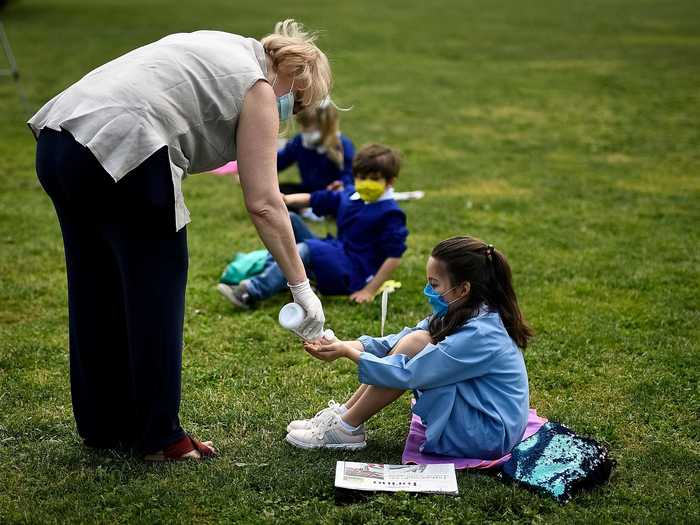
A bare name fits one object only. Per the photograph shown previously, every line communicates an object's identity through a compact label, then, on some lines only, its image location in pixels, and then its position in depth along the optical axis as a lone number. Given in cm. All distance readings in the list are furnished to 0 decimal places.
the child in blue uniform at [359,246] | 538
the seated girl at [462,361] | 336
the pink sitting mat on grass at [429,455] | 342
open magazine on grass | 320
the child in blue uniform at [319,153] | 693
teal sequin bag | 322
